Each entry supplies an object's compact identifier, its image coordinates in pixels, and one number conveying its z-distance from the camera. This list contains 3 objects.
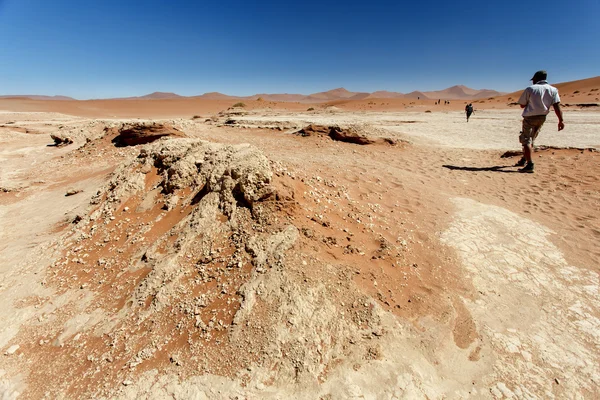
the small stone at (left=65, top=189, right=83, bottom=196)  5.77
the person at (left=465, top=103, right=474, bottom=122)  16.80
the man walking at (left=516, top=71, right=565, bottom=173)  5.80
